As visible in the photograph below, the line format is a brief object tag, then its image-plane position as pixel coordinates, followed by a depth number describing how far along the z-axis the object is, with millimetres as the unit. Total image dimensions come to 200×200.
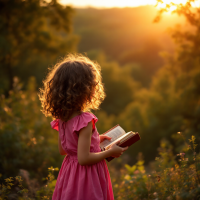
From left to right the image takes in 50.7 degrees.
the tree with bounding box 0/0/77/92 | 10047
